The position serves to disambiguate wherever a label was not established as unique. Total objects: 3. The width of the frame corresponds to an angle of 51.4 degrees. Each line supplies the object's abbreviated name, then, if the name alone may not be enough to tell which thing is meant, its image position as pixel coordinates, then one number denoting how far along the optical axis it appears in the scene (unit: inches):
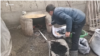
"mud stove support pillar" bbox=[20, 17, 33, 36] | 122.2
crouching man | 79.5
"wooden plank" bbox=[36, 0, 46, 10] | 150.1
